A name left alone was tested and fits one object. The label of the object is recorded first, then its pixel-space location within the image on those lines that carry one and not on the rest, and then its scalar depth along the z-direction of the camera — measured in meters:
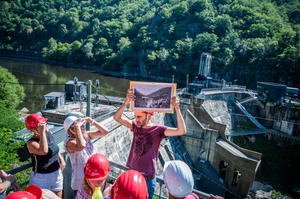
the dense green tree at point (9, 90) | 22.36
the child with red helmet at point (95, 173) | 2.29
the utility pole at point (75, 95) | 19.48
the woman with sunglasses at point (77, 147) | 3.06
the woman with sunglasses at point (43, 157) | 2.98
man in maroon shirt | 3.08
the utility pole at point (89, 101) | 6.22
